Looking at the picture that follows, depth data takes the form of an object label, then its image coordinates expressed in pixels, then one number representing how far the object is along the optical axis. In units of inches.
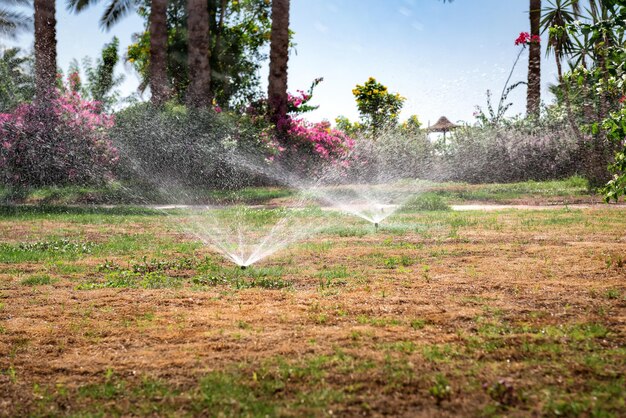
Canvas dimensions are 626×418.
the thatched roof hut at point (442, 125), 1271.0
